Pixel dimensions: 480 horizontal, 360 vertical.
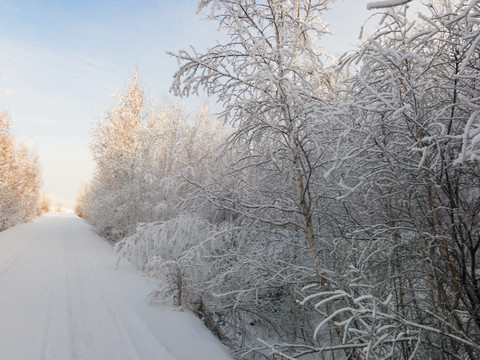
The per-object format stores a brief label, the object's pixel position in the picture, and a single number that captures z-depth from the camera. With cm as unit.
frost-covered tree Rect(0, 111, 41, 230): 1905
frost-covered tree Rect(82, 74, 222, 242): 1153
